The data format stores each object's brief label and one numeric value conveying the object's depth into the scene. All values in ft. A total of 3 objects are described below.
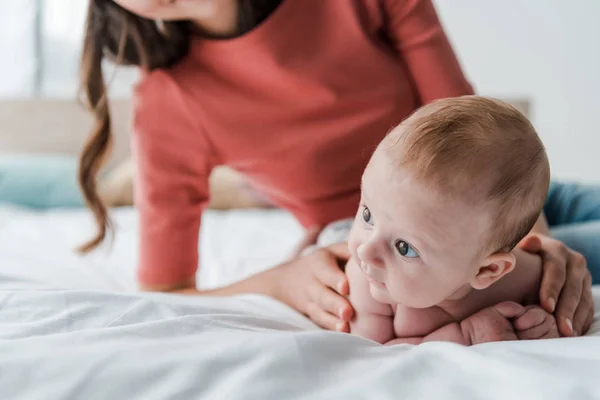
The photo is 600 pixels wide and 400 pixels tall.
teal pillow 8.20
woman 3.59
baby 2.10
